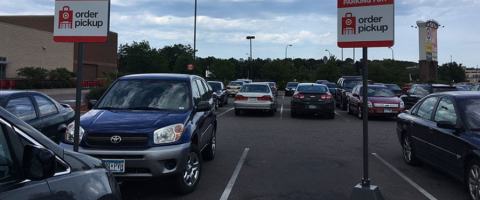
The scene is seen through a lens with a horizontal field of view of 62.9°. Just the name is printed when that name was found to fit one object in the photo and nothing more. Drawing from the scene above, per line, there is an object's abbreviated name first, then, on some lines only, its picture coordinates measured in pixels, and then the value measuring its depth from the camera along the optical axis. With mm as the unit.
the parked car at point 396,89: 30261
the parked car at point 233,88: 31466
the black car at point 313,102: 15852
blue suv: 4992
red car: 15648
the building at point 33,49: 40062
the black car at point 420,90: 18000
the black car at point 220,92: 21522
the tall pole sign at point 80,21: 4664
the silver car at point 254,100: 16516
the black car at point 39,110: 6512
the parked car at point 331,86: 29922
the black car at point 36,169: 2174
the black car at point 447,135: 5211
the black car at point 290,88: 37188
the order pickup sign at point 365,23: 4895
